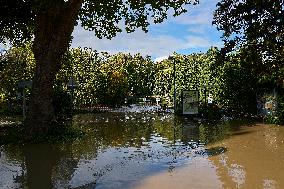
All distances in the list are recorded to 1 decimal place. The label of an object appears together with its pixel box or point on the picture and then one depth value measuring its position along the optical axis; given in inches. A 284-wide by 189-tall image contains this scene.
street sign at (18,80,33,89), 869.2
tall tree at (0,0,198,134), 663.1
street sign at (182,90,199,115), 1047.6
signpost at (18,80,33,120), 869.2
